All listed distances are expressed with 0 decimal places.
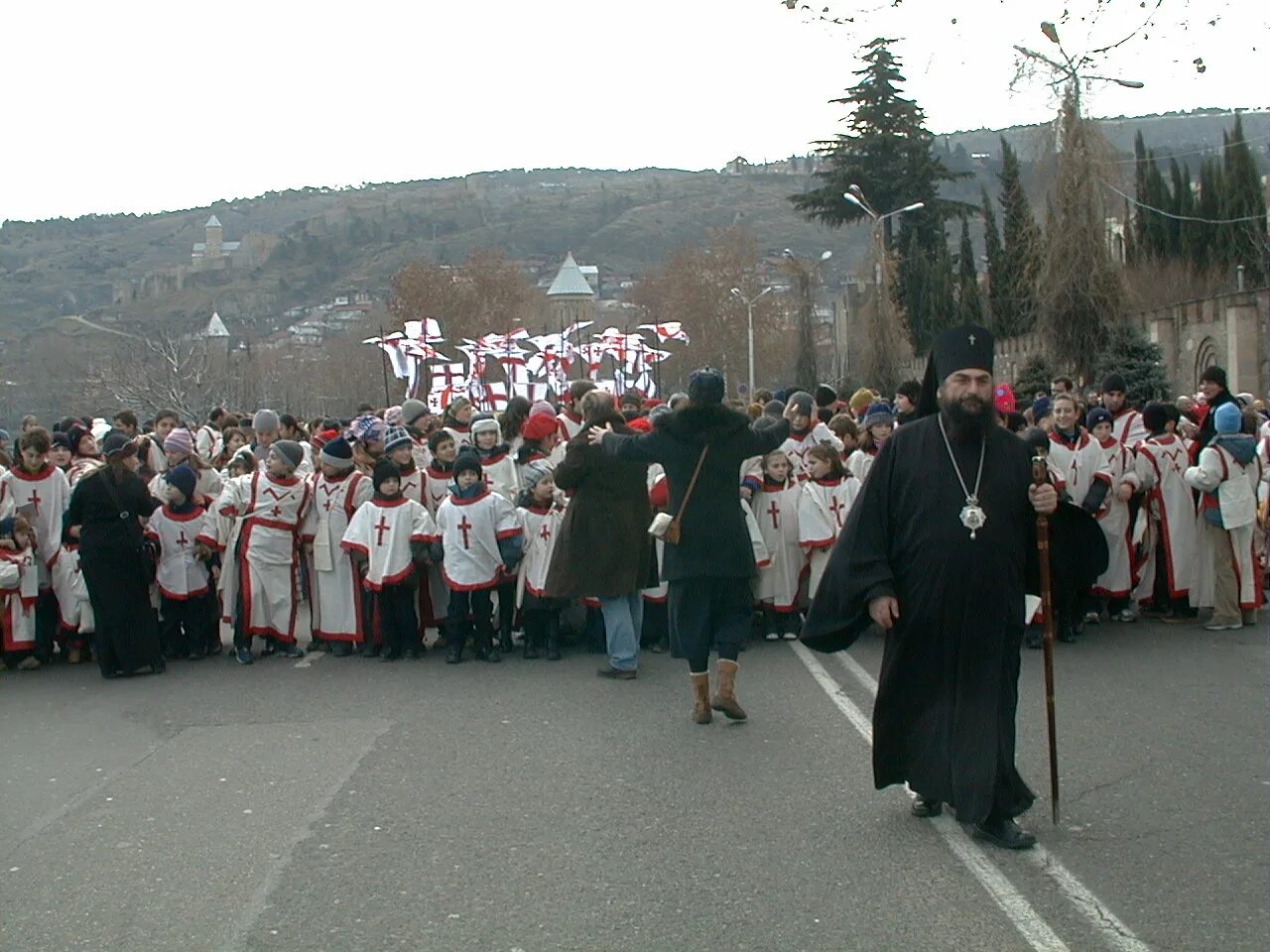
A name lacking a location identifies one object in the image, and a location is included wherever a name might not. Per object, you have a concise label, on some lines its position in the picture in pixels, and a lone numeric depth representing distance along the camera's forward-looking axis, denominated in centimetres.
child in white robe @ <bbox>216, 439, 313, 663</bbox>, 1257
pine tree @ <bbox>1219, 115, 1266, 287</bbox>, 4509
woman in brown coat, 1105
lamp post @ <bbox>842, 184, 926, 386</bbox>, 4569
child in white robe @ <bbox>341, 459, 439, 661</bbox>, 1220
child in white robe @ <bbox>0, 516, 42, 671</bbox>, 1195
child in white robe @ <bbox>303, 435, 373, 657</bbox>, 1263
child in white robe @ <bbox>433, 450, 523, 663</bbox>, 1202
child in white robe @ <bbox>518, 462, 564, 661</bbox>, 1214
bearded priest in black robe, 654
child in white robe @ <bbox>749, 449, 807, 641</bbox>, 1280
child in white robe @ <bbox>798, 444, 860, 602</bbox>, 1277
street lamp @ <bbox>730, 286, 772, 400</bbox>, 7212
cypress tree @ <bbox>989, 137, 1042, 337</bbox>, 3209
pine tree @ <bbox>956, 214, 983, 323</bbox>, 5331
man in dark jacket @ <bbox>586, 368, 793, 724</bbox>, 901
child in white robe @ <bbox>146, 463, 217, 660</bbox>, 1252
